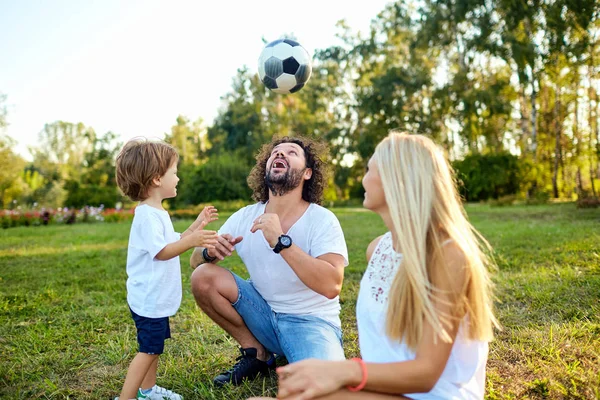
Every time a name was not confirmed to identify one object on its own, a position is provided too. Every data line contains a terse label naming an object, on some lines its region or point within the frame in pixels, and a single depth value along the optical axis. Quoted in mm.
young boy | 2449
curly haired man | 2537
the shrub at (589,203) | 13180
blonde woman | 1480
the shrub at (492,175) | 21414
